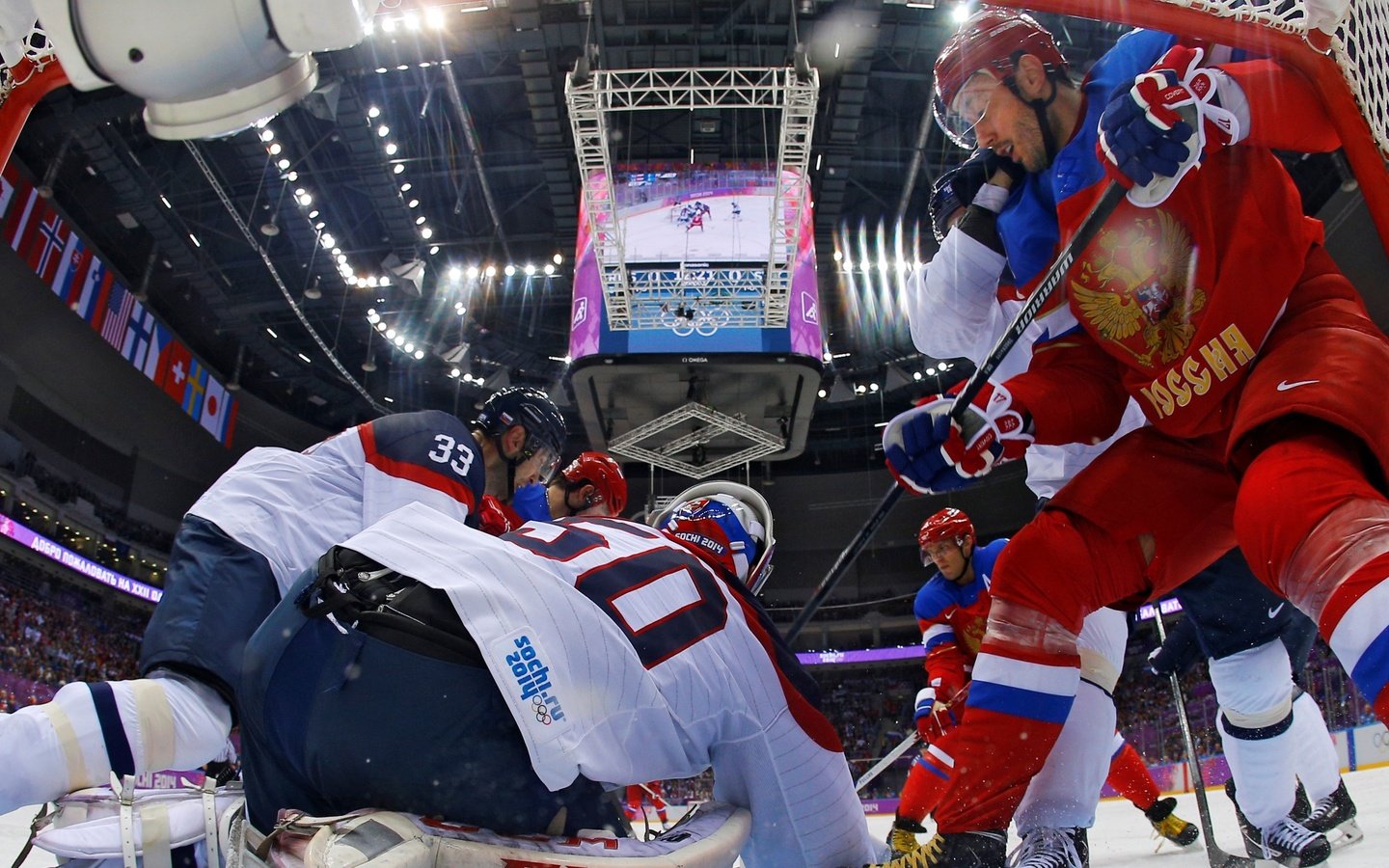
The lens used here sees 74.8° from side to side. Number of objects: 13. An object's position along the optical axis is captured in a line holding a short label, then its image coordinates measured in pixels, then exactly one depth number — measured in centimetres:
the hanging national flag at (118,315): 1398
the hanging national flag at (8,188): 1160
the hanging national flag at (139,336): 1459
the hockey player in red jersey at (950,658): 335
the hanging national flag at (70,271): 1274
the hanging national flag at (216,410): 1680
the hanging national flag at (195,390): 1623
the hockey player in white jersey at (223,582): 171
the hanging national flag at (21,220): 1191
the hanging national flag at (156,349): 1510
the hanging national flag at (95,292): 1326
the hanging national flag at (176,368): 1561
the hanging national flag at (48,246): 1230
